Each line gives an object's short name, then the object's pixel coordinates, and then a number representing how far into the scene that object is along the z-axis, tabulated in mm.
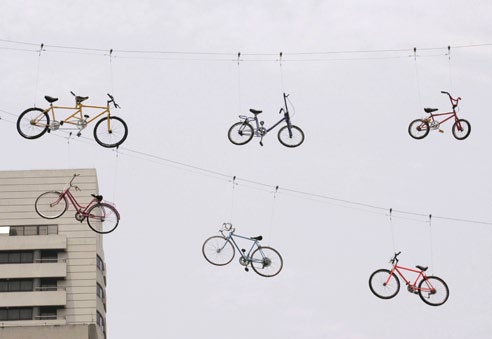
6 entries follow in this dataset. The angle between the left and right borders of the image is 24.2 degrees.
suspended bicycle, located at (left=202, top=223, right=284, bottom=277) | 57781
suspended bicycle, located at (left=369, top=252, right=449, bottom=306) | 56344
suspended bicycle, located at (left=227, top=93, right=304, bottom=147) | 56531
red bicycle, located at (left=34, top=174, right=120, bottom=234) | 54312
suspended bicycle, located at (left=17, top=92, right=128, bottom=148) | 53594
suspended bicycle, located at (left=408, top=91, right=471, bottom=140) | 58094
